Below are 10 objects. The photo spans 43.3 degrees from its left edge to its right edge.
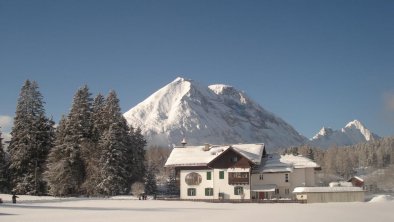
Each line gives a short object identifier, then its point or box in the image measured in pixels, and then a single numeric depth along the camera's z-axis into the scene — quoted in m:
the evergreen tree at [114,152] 70.50
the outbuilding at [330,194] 62.44
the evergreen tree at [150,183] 84.06
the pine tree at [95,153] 71.31
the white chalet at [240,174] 72.69
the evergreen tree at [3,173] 74.12
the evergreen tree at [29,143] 72.44
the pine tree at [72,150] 70.25
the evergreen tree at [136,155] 78.34
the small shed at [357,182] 83.48
